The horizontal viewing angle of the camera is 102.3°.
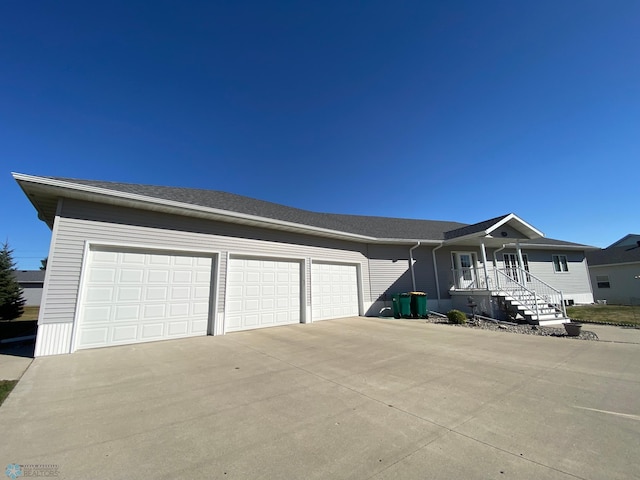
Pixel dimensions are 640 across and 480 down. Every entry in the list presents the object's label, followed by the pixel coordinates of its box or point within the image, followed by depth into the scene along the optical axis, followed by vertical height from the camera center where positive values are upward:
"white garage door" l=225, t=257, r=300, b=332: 8.46 -0.11
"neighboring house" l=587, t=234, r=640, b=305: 20.36 +0.81
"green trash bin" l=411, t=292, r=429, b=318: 11.77 -0.78
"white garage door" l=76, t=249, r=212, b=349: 6.32 -0.14
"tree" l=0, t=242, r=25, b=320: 14.34 +0.20
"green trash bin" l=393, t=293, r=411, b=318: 11.77 -0.81
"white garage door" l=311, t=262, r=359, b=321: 10.79 -0.06
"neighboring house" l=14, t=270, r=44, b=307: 32.38 +0.89
